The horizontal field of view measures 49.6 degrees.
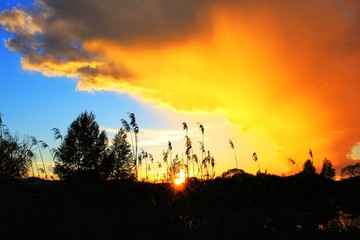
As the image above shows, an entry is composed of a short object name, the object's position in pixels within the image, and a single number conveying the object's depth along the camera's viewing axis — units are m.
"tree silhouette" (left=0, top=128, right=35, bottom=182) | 29.33
